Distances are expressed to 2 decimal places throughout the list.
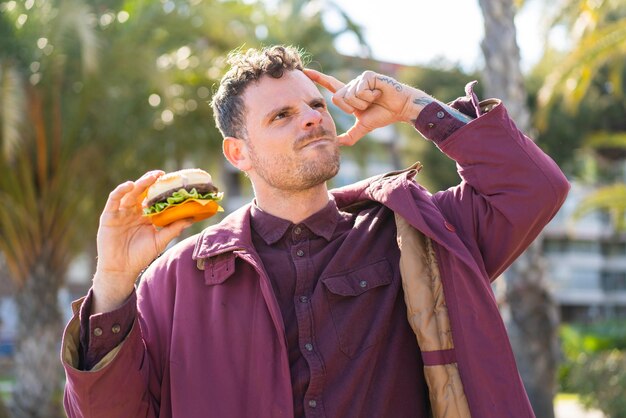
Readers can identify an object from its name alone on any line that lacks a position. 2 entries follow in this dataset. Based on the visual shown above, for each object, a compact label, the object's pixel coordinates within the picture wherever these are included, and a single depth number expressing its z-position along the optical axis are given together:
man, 2.96
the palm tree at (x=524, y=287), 9.41
